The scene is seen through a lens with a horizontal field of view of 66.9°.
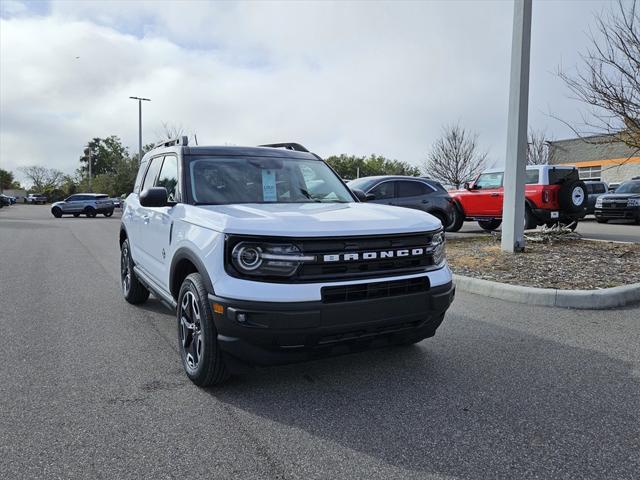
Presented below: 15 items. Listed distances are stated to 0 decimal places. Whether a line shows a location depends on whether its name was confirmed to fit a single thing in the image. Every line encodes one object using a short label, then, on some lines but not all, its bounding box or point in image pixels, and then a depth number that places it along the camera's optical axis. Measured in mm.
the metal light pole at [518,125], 8594
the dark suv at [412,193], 11688
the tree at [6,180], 97062
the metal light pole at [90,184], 72625
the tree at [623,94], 9656
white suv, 3027
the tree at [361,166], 98000
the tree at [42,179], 106188
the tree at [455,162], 38844
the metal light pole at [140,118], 43119
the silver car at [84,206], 32366
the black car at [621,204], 18812
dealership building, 39756
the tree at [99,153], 99688
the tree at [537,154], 41094
